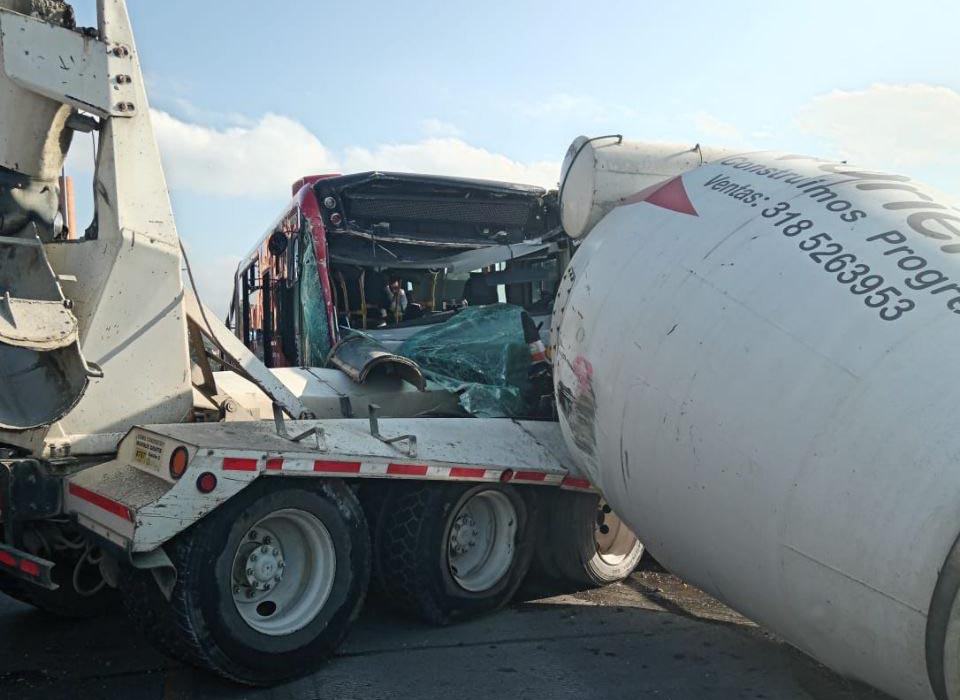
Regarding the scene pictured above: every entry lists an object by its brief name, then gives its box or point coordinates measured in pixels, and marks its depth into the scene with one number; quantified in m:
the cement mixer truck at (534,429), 3.15
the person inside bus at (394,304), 8.15
